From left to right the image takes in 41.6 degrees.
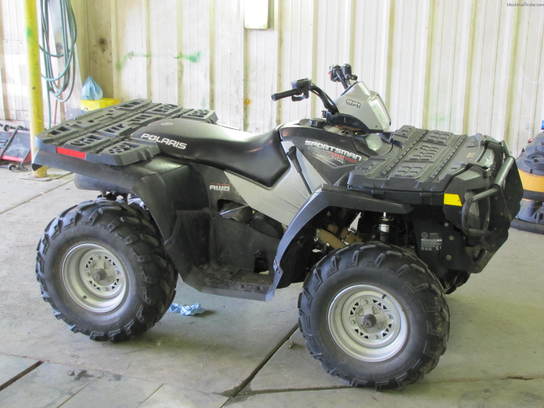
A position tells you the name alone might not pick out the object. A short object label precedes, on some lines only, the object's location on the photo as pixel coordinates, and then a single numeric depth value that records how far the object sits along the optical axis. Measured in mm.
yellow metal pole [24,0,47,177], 7602
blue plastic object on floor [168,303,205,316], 4445
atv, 3387
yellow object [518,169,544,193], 6191
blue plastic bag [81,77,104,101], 8812
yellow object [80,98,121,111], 8648
